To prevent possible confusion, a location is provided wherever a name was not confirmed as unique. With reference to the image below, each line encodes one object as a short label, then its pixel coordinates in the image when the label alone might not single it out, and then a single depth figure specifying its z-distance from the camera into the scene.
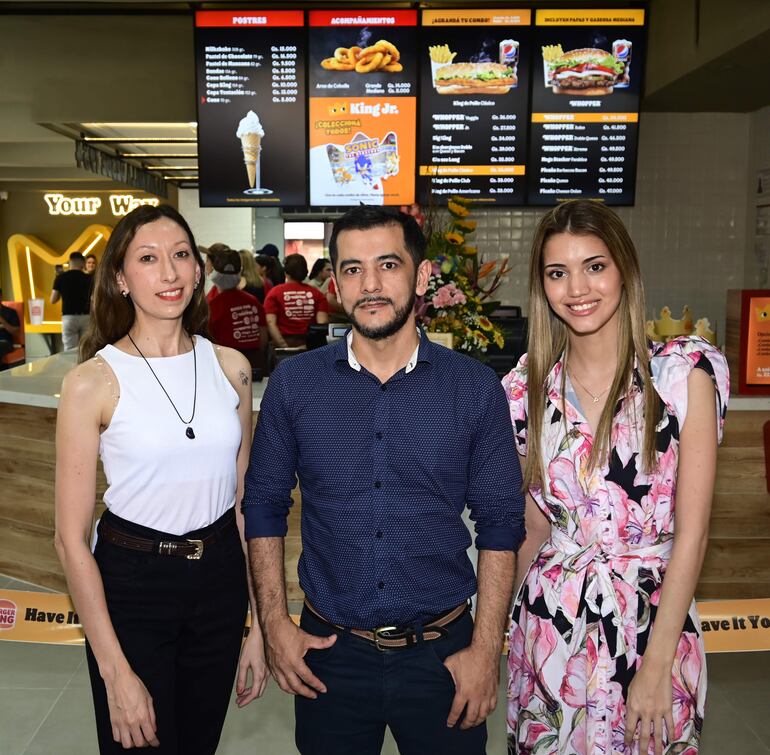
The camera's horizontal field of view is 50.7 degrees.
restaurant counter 3.55
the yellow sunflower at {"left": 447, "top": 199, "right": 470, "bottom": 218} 3.05
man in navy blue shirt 1.54
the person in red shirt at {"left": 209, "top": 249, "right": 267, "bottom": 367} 4.40
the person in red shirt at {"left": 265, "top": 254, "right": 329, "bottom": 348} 5.50
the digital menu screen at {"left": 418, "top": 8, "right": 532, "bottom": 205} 4.77
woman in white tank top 1.58
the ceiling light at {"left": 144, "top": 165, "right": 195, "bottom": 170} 9.85
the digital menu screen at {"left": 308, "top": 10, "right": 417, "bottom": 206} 4.79
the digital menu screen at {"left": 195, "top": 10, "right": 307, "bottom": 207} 4.82
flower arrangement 3.10
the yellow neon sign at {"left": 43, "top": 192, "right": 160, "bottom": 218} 15.38
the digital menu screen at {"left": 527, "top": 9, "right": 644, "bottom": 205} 4.77
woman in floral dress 1.52
